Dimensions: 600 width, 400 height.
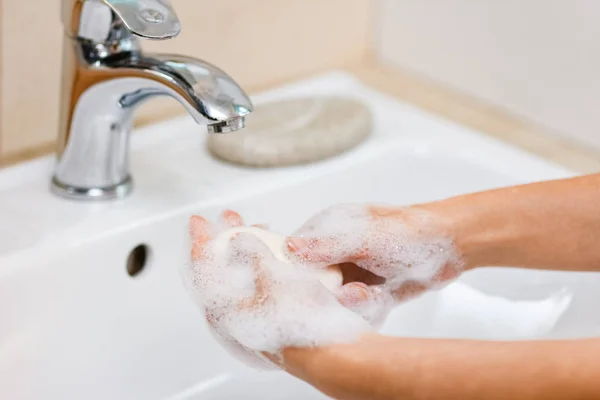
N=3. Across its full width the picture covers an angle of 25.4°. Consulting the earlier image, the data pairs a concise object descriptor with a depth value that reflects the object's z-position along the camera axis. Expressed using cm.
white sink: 80
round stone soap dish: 90
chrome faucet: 77
